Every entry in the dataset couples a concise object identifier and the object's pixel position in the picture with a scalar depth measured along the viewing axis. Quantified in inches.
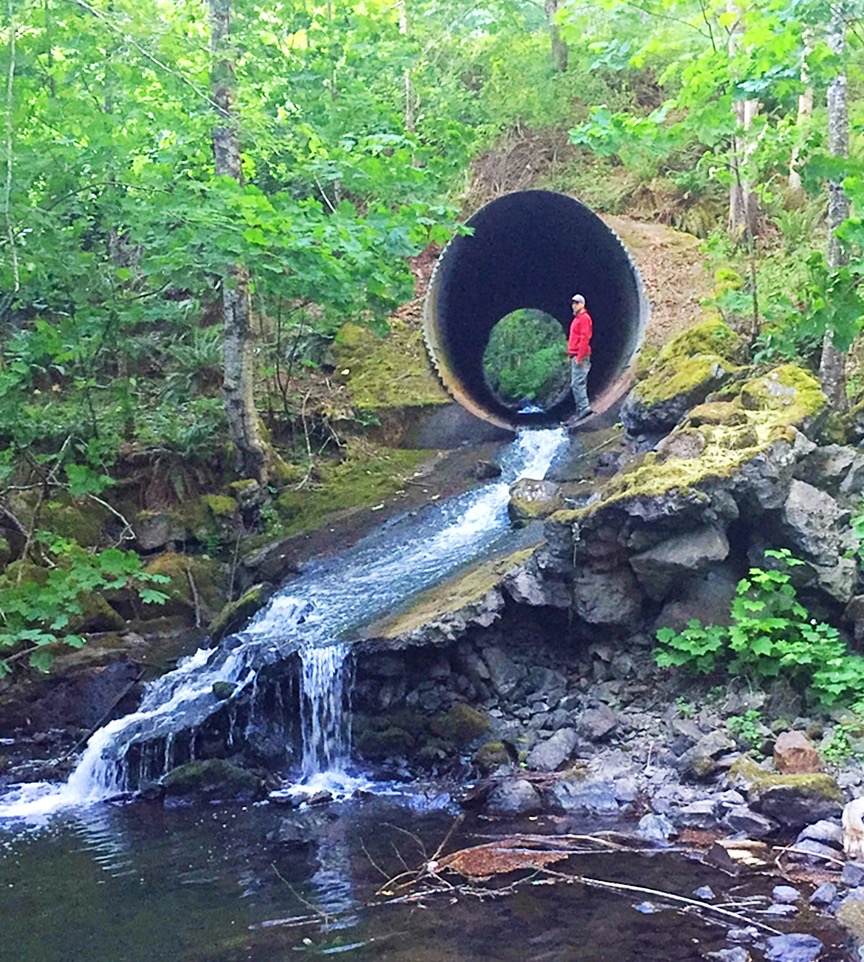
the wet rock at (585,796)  224.8
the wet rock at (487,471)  414.6
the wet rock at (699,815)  211.8
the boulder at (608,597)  279.0
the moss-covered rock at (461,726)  266.7
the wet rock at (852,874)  173.8
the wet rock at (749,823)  203.5
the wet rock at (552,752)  247.3
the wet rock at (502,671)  281.1
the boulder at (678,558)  262.7
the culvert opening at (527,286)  478.3
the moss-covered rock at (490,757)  251.1
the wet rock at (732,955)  150.4
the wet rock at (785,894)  171.2
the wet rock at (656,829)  205.9
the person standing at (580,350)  466.6
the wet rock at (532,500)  355.9
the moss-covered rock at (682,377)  347.6
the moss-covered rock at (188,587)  349.1
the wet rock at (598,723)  257.6
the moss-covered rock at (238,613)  325.7
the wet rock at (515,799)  226.1
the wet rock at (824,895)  169.0
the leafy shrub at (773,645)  251.9
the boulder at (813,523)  264.8
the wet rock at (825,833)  191.3
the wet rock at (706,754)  231.7
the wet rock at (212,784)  252.2
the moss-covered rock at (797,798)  203.3
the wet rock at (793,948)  149.8
